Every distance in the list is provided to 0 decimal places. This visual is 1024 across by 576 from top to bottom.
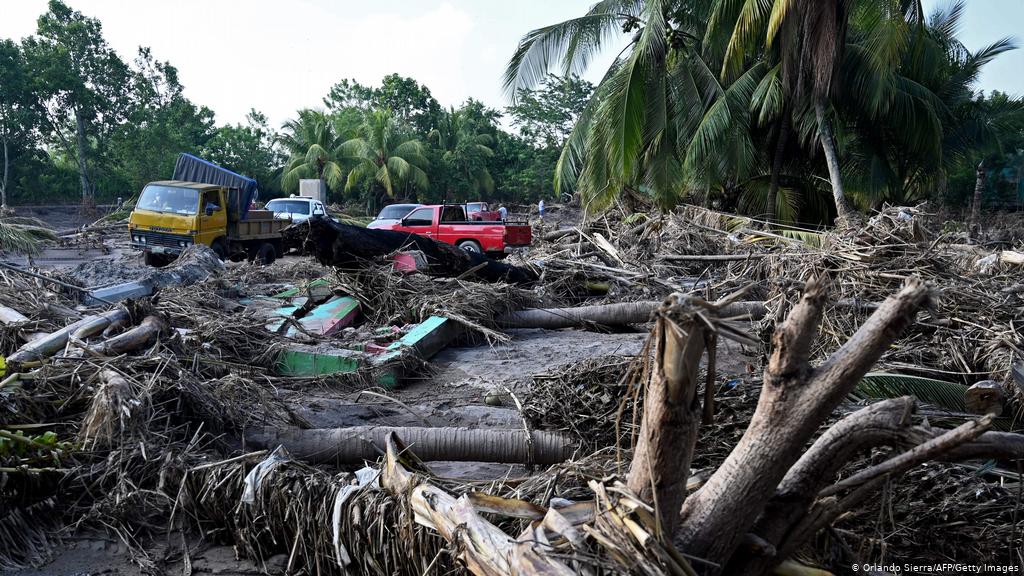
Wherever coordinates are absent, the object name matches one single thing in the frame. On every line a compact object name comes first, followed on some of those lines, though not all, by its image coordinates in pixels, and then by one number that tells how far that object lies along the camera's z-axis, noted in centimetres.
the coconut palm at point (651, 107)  1495
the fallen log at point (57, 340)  527
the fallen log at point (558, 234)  1636
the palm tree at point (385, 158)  4241
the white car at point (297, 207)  2366
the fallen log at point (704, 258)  1198
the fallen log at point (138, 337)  540
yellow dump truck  1540
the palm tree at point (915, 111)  1700
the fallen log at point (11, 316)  637
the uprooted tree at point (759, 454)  190
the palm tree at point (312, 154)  4281
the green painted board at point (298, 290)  1027
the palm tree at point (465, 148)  4759
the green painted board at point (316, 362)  738
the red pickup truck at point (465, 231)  1908
